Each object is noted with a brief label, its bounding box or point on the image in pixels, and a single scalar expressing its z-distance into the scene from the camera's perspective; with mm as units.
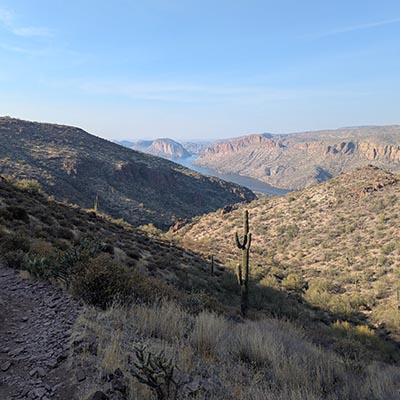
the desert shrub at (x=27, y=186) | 22500
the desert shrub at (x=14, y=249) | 7766
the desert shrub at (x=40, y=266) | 6886
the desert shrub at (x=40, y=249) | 8766
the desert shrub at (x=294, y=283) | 23781
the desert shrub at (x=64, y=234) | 14429
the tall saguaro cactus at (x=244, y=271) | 14420
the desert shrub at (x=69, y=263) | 6621
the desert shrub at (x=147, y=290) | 6766
